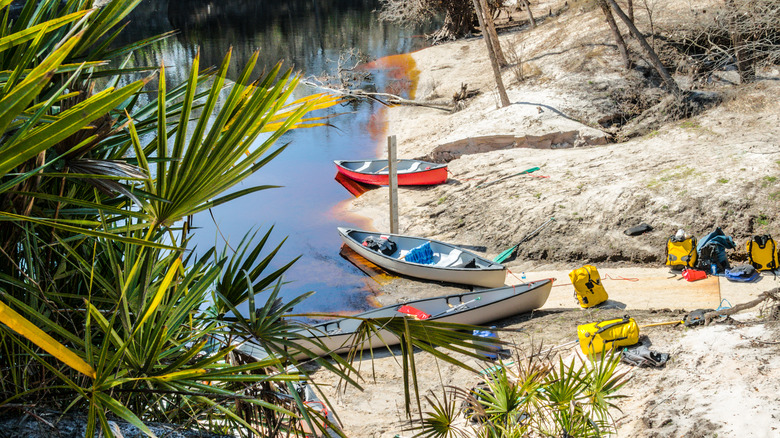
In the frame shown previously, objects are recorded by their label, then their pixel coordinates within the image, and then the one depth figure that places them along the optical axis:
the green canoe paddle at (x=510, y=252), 14.58
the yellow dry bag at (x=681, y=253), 11.74
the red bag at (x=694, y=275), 11.38
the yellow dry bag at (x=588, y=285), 11.16
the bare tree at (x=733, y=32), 13.68
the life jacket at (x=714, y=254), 11.42
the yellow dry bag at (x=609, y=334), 8.37
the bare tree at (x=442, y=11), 37.09
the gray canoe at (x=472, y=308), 11.48
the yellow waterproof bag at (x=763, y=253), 11.04
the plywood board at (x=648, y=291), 10.82
